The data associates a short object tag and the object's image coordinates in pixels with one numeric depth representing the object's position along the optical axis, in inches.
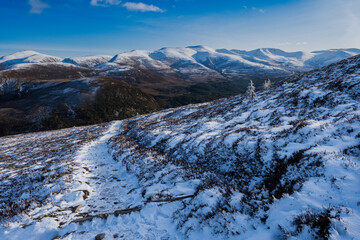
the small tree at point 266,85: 1894.7
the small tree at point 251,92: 1407.2
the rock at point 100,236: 279.7
